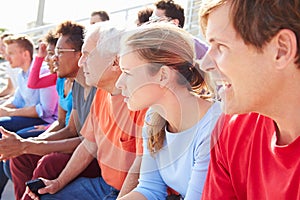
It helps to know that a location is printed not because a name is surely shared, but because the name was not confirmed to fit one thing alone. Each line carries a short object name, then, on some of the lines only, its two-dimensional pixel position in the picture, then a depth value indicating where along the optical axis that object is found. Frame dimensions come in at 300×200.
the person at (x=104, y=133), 2.10
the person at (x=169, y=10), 3.25
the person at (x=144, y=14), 3.22
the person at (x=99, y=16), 4.14
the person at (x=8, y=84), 4.69
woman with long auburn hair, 1.64
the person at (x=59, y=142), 2.50
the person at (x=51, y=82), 3.07
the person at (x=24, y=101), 3.50
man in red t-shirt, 1.08
